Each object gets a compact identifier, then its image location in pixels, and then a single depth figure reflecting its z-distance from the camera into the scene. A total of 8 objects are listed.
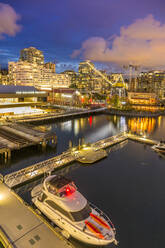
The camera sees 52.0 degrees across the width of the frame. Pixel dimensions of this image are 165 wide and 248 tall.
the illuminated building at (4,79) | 191.85
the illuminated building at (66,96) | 80.19
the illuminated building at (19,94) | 55.49
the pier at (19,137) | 24.66
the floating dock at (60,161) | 17.30
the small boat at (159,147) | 28.28
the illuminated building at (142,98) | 97.25
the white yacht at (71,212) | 10.34
